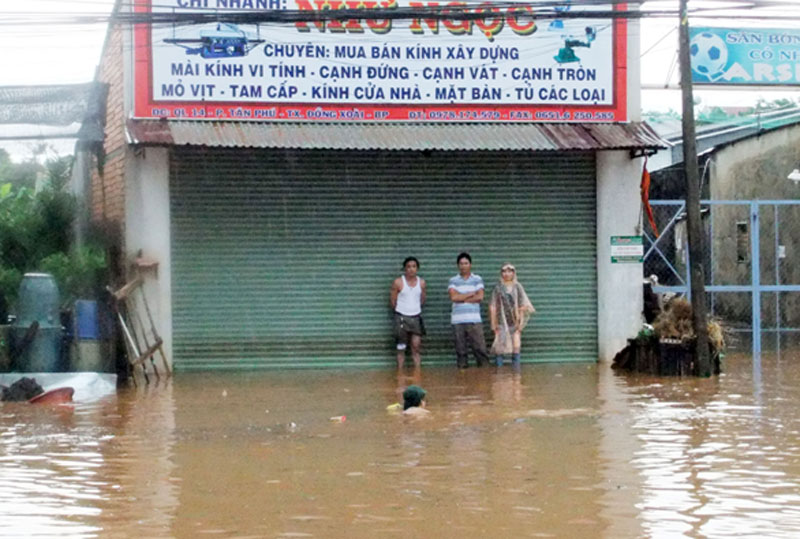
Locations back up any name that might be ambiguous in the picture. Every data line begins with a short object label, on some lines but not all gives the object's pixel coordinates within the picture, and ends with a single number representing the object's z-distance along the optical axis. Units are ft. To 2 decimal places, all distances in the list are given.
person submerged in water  39.42
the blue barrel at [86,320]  50.60
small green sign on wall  58.70
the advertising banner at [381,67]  54.39
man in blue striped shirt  55.67
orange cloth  58.13
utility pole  49.85
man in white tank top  55.67
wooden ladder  53.01
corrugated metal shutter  56.03
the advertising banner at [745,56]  60.13
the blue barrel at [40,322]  49.11
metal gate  79.92
